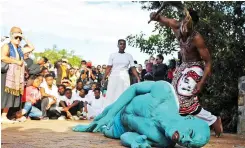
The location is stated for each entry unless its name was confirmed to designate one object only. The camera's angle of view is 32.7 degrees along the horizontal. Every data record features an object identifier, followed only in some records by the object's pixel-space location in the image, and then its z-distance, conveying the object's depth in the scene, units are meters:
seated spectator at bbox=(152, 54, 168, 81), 8.39
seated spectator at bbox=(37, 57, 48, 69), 9.07
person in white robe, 7.09
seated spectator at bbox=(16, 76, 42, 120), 7.79
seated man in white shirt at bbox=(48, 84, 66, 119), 8.65
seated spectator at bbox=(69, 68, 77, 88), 10.77
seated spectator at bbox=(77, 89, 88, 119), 9.15
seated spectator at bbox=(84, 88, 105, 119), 9.16
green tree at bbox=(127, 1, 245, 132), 6.89
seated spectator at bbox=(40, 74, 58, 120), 8.46
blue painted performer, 3.17
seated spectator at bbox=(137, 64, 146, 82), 9.85
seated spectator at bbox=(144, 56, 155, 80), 8.77
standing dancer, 4.64
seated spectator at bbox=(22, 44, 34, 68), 7.61
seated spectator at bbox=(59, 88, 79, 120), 8.84
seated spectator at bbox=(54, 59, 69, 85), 10.41
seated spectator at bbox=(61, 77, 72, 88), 9.93
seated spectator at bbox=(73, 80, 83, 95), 9.51
